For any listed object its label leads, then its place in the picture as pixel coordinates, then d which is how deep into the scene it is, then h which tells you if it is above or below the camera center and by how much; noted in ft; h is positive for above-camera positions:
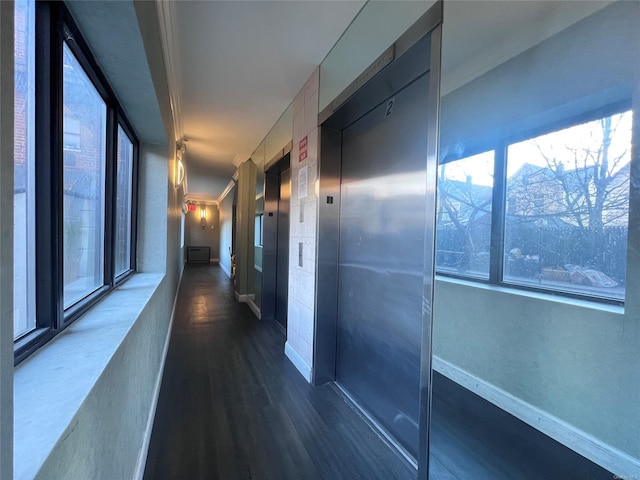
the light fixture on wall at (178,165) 11.46 +3.06
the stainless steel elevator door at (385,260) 5.20 -0.56
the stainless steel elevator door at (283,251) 12.13 -0.87
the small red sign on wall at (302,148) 8.49 +2.80
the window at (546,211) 3.51 +0.45
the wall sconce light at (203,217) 41.22 +2.28
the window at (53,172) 2.71 +0.72
